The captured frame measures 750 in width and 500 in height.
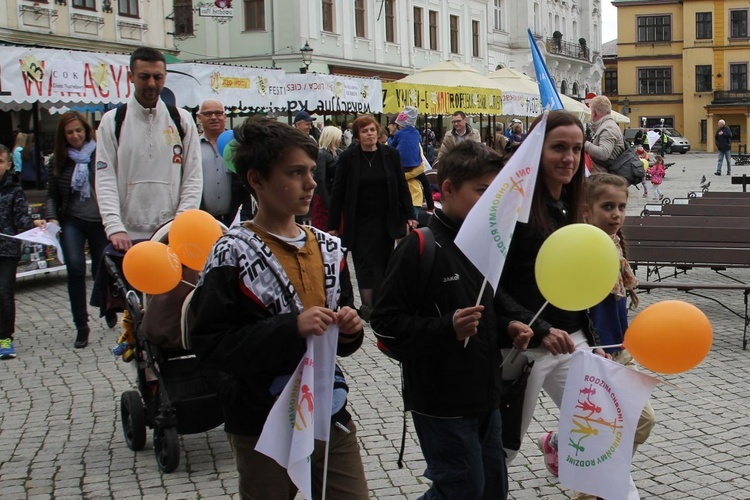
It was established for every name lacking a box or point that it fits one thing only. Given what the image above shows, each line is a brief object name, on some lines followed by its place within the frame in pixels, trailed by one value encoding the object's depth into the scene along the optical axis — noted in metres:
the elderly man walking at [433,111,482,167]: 14.38
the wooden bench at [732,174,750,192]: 18.29
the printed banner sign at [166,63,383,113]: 13.91
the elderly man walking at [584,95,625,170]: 9.61
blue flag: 5.74
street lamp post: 35.17
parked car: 60.61
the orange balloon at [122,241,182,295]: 4.40
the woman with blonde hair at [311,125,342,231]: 9.91
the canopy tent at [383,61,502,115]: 19.20
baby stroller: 4.80
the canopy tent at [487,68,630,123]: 24.30
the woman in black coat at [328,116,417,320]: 8.30
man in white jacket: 5.76
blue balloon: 6.76
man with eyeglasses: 6.94
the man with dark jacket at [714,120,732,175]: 35.72
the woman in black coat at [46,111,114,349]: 7.75
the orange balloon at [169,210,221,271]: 4.41
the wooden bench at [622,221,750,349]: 8.84
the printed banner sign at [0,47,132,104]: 11.14
